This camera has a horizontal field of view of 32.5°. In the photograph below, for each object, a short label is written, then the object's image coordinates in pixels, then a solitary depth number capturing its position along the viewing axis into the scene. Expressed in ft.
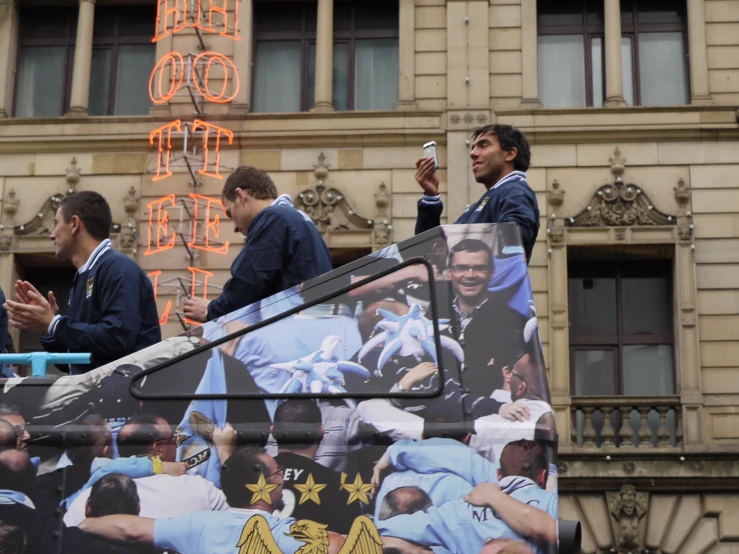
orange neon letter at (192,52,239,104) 69.46
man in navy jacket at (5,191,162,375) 19.29
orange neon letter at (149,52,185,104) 69.31
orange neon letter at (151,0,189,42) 70.85
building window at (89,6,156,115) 72.59
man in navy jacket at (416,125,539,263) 18.54
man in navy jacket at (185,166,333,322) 19.13
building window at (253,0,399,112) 71.67
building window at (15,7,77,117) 73.26
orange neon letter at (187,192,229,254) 67.65
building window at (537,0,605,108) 70.44
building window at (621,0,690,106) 70.08
